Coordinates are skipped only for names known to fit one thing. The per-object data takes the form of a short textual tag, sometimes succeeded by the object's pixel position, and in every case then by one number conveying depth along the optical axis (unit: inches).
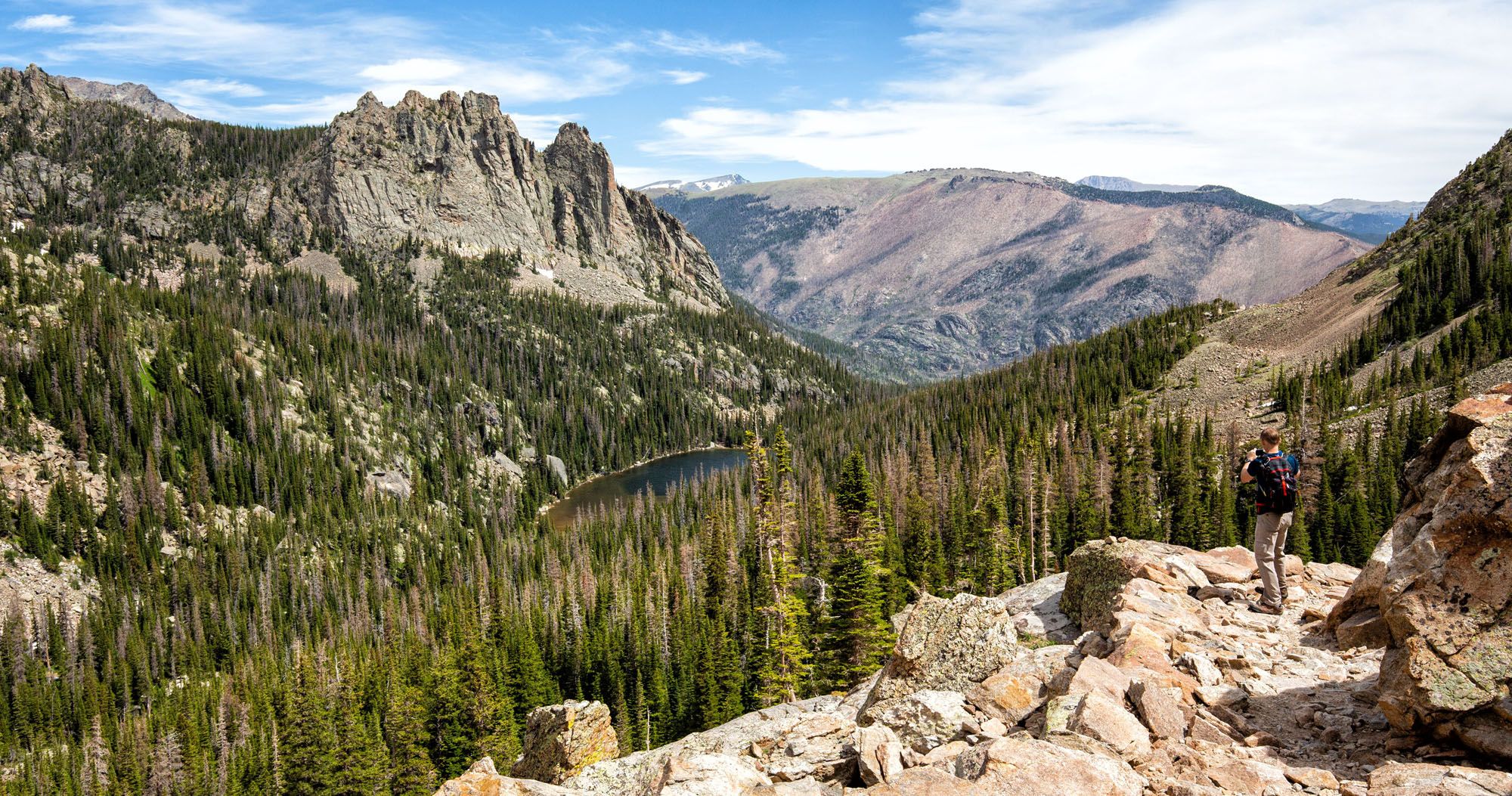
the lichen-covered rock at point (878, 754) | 574.9
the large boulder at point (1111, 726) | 520.7
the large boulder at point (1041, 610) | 1130.0
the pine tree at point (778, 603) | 1892.2
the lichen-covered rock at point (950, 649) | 832.3
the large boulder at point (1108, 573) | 1007.6
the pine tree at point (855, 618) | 2005.4
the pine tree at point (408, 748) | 2496.3
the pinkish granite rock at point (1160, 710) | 553.9
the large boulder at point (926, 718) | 628.1
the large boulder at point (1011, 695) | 657.0
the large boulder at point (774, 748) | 652.1
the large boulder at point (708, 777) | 613.9
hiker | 813.9
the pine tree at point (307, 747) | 2315.5
